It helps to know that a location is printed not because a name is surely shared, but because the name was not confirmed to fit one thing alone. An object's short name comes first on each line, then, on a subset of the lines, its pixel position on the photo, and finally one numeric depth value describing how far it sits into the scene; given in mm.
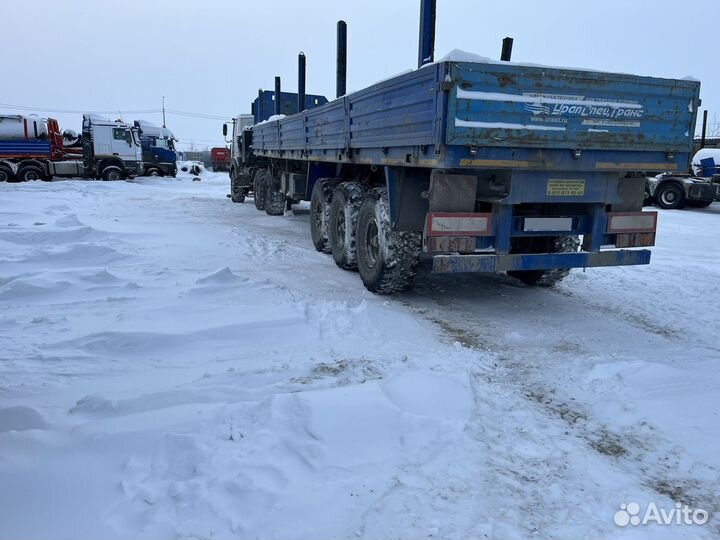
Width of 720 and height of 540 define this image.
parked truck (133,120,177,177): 33438
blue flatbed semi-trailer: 4844
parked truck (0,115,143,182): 26406
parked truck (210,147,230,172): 46469
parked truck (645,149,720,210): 18075
